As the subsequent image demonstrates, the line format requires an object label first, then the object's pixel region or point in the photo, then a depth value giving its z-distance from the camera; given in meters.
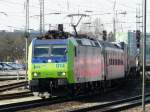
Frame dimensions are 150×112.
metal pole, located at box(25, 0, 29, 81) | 45.99
